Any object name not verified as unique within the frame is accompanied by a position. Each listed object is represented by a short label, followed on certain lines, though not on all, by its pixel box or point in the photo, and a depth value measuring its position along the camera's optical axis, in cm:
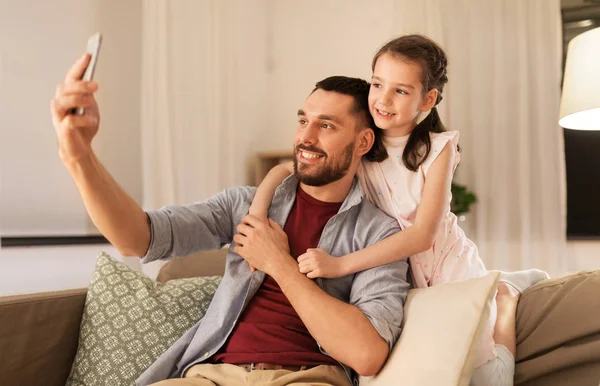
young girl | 142
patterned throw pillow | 157
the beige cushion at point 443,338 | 114
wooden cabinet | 360
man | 129
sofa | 138
